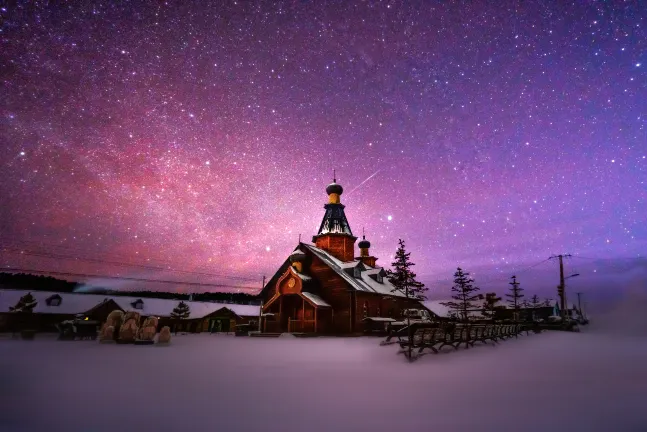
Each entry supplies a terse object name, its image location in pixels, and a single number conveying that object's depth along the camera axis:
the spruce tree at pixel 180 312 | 53.25
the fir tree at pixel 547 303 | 84.45
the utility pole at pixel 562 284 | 42.31
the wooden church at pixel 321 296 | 33.03
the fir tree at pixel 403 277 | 43.16
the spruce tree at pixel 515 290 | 62.58
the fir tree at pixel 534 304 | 78.22
